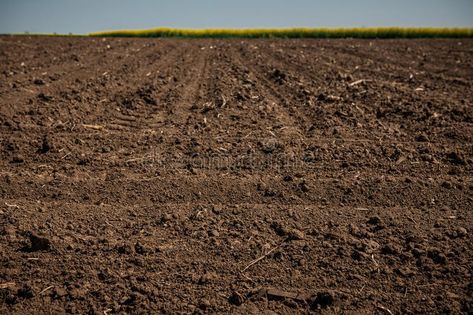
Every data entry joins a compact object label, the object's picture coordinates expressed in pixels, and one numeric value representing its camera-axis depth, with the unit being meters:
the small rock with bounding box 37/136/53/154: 4.88
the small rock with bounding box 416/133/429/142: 5.24
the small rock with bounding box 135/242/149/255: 3.02
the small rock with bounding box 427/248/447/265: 2.91
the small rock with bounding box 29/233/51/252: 3.03
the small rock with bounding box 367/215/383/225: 3.38
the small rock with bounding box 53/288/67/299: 2.58
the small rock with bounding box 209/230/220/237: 3.21
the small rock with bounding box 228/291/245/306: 2.54
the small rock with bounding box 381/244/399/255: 3.02
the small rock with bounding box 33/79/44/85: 8.43
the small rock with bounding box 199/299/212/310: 2.52
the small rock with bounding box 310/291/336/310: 2.54
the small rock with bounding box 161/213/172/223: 3.41
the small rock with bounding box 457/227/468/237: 3.22
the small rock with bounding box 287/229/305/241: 3.16
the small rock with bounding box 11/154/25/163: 4.61
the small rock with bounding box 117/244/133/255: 3.00
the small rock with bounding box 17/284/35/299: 2.59
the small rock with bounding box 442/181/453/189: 3.99
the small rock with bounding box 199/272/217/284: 2.73
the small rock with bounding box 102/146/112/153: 4.94
